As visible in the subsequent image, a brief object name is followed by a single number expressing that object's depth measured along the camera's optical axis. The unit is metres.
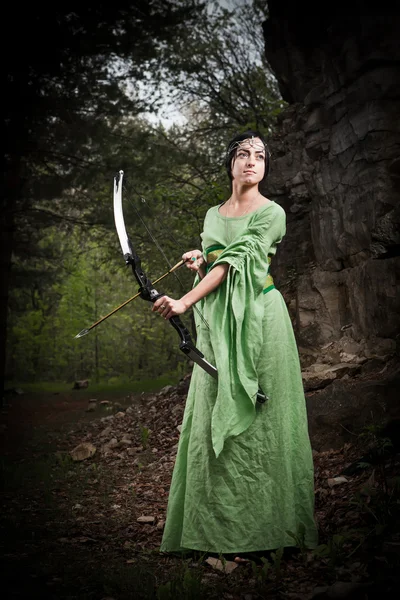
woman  2.49
